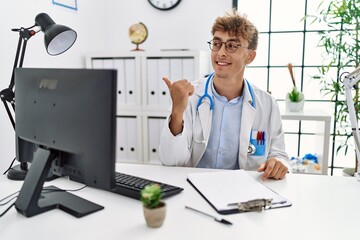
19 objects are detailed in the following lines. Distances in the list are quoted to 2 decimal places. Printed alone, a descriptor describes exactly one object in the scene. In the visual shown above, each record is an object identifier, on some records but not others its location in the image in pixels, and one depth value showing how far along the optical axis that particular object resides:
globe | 2.79
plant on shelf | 2.57
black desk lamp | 1.22
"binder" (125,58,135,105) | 2.66
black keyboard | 1.08
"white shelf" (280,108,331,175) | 2.38
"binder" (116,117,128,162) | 2.76
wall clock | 2.85
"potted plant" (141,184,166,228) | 0.86
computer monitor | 0.83
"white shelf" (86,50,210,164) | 2.57
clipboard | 0.99
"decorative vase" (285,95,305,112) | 2.57
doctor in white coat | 1.57
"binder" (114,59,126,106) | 2.68
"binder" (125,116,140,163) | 2.74
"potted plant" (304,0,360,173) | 2.39
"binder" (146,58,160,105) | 2.61
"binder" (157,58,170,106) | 2.58
